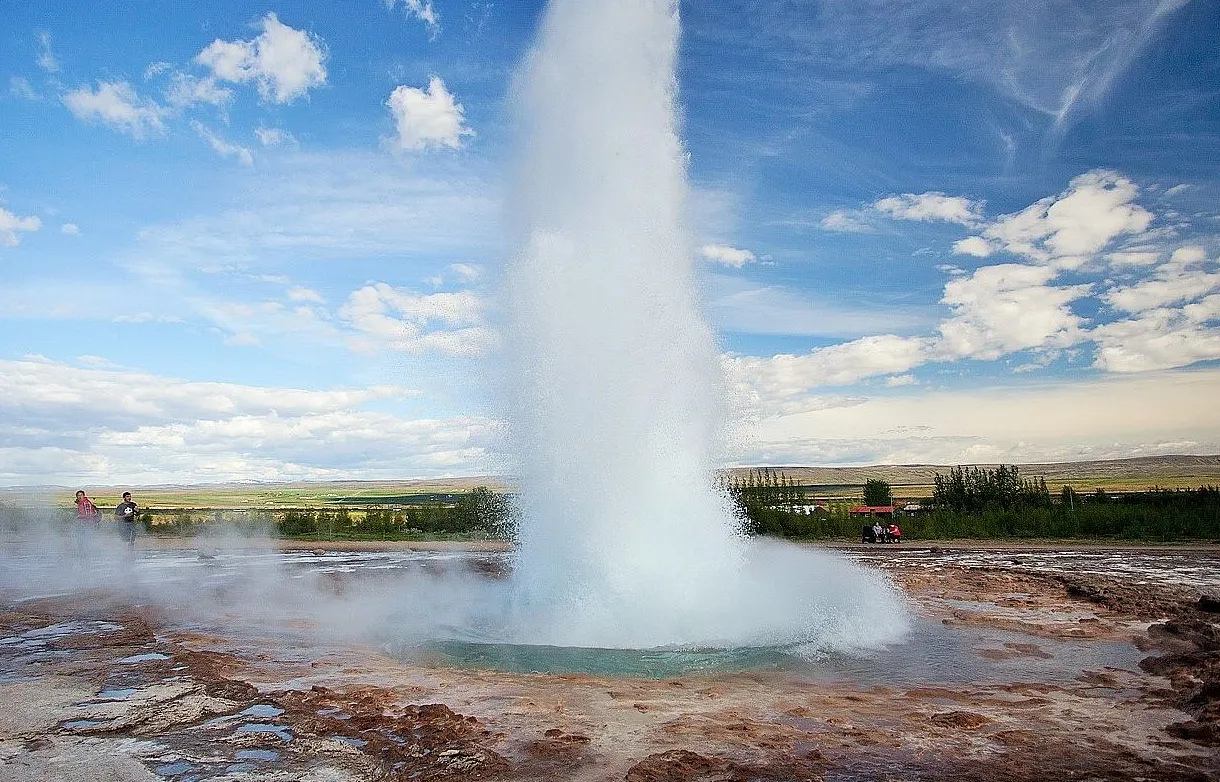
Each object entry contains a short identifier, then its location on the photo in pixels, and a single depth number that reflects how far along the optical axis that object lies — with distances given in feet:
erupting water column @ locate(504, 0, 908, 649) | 38.14
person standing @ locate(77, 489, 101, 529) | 70.50
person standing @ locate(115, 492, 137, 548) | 67.21
